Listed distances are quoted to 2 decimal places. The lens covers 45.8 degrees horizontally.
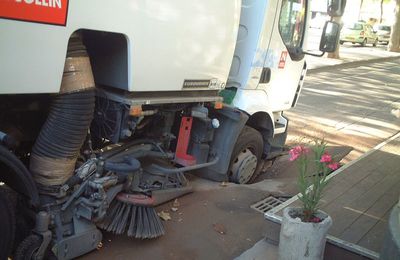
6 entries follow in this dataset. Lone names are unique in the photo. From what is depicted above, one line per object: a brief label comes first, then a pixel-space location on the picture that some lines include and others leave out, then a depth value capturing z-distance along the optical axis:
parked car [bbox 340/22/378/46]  36.84
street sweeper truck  3.04
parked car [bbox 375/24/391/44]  44.44
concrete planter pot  3.38
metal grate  5.15
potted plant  3.40
